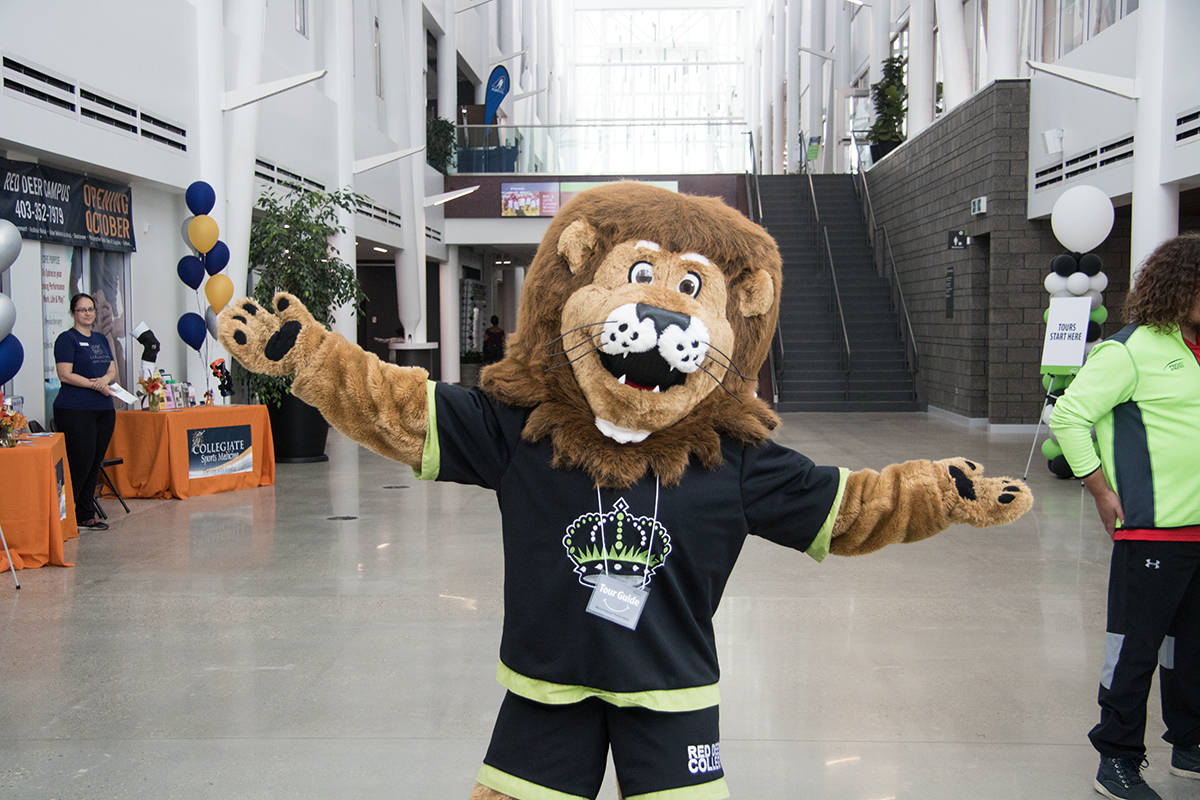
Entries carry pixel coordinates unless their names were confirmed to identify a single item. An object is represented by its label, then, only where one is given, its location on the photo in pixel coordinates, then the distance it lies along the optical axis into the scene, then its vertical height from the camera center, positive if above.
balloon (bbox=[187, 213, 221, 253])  8.89 +0.80
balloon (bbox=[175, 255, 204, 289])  9.01 +0.49
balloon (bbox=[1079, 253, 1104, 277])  8.76 +0.51
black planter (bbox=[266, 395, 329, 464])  10.62 -0.99
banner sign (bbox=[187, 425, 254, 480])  8.44 -0.96
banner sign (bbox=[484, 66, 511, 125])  23.08 +5.01
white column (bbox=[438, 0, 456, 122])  21.24 +5.07
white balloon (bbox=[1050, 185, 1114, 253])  8.59 +0.88
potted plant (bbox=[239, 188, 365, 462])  10.07 +0.50
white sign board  8.51 -0.05
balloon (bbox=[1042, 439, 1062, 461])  9.03 -1.02
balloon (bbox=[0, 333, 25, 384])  5.57 -0.13
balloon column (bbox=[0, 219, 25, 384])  5.44 +0.06
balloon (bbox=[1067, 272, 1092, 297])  8.74 +0.36
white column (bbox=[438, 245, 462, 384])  21.50 +0.34
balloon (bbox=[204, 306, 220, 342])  8.84 +0.09
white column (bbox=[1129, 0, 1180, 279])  9.08 +1.52
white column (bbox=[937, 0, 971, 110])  14.55 +3.75
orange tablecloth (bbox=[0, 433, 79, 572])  5.82 -0.95
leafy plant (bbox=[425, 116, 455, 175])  20.88 +3.65
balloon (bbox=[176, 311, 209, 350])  9.03 +0.01
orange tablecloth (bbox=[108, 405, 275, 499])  8.18 -0.92
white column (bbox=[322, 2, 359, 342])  13.80 +2.99
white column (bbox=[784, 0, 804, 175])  33.09 +7.84
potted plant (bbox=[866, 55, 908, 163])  19.03 +3.87
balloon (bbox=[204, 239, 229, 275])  9.02 +0.59
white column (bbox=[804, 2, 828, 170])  29.70 +7.08
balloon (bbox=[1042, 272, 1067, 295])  8.89 +0.37
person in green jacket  2.88 -0.40
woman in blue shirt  6.89 -0.42
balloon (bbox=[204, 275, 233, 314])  8.78 +0.33
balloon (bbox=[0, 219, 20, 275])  5.46 +0.44
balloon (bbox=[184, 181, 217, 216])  8.97 +1.09
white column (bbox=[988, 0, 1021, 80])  13.15 +3.54
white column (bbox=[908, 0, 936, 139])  16.94 +4.05
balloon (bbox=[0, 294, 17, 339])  5.41 +0.08
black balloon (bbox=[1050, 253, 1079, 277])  8.84 +0.51
